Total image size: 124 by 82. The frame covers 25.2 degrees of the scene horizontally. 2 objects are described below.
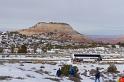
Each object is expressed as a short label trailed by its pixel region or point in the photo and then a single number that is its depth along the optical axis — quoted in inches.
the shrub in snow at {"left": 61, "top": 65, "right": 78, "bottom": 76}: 1025.8
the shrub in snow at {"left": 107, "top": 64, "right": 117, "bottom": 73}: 1491.3
